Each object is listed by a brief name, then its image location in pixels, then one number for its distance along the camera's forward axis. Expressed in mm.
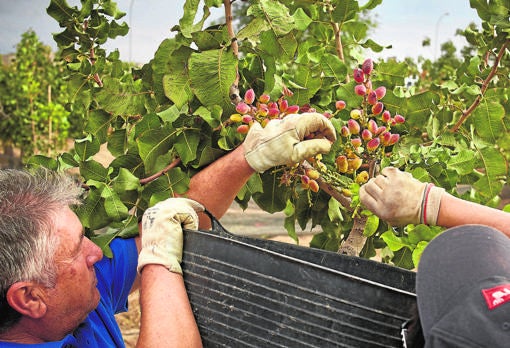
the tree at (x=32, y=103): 9266
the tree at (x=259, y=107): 1536
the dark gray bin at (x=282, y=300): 989
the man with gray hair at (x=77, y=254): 1229
